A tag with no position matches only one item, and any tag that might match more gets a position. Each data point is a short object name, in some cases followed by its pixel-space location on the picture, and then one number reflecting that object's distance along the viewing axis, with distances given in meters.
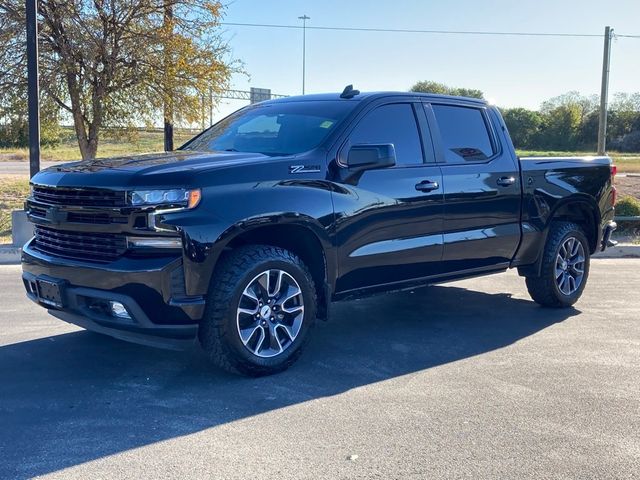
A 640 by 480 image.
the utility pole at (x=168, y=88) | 15.13
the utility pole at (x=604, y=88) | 19.66
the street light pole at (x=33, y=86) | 10.90
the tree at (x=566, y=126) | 65.12
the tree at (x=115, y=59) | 14.67
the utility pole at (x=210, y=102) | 16.40
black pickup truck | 4.39
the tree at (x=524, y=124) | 65.44
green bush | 13.37
